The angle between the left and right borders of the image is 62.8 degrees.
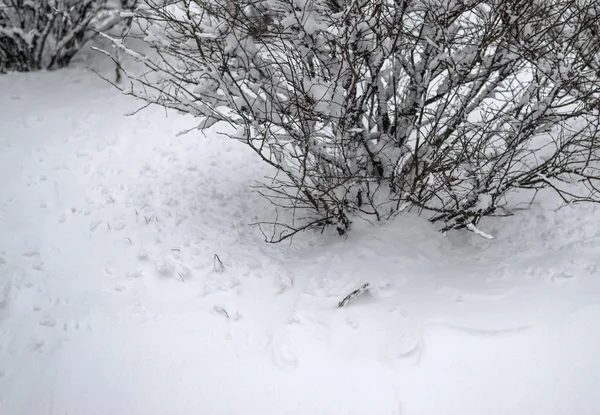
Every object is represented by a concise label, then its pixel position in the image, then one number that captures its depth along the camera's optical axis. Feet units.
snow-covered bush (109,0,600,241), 12.43
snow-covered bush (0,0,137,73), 22.99
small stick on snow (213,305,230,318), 12.87
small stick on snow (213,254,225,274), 14.26
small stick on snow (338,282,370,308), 13.20
